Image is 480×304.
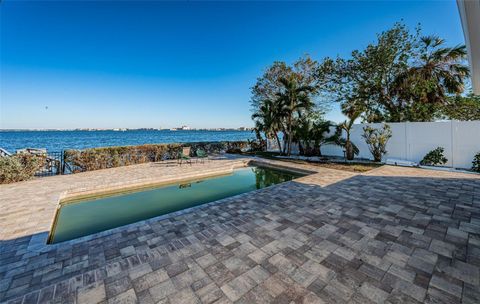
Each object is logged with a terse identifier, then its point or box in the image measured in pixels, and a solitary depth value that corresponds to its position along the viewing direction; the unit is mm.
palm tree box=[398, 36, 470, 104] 10617
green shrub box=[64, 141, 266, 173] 8562
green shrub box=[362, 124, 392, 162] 10234
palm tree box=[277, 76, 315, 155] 12453
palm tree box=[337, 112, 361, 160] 11078
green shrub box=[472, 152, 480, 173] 7774
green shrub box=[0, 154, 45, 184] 6672
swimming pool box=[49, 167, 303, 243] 4285
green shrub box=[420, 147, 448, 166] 8711
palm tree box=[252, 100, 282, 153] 13320
